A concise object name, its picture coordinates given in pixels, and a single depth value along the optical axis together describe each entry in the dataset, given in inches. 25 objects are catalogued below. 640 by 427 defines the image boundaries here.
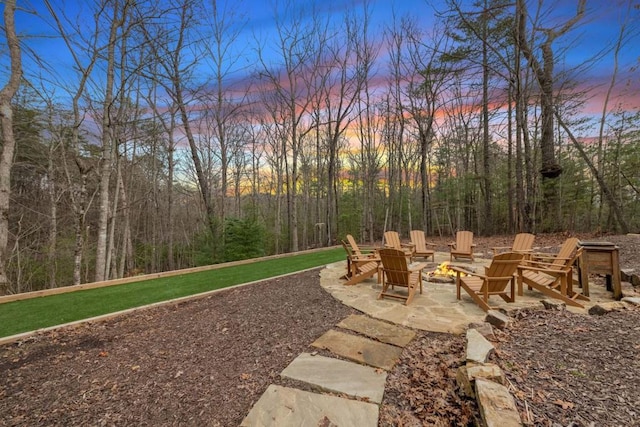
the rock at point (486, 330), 108.1
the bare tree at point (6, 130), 187.8
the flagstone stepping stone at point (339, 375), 84.0
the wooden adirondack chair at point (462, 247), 281.0
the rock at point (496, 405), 60.6
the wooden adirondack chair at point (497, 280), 149.7
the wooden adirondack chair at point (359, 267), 208.4
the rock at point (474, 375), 75.0
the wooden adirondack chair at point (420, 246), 297.1
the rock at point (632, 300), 130.3
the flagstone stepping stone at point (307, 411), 71.9
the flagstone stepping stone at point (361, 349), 100.6
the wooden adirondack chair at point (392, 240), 287.6
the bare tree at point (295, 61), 466.0
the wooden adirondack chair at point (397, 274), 166.1
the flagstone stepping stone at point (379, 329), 117.5
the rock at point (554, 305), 139.9
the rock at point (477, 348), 86.1
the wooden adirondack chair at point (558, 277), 155.9
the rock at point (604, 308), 124.3
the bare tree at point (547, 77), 358.6
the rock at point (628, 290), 156.1
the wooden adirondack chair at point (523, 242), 241.3
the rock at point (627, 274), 180.2
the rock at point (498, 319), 119.6
